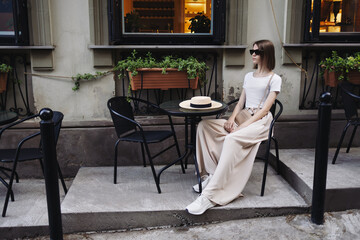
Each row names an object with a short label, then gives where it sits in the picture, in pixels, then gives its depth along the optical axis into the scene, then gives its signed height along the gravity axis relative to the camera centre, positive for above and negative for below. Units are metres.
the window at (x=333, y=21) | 4.50 +0.29
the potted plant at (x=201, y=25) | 4.77 +0.22
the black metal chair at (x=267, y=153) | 3.57 -1.06
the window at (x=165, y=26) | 4.43 +0.21
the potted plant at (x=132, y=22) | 4.68 +0.25
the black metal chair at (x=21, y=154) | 3.39 -1.07
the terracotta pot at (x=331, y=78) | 4.60 -0.45
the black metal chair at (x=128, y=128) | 3.73 -0.94
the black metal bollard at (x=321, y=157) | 3.12 -0.97
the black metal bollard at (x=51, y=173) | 2.62 -0.95
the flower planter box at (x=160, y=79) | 4.33 -0.44
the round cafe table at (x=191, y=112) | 3.54 -0.67
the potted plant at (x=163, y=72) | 4.32 -0.36
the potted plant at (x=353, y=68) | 4.48 -0.31
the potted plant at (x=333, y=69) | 4.54 -0.33
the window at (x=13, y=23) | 4.15 +0.22
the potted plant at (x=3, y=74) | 4.28 -0.38
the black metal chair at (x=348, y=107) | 4.16 -0.73
